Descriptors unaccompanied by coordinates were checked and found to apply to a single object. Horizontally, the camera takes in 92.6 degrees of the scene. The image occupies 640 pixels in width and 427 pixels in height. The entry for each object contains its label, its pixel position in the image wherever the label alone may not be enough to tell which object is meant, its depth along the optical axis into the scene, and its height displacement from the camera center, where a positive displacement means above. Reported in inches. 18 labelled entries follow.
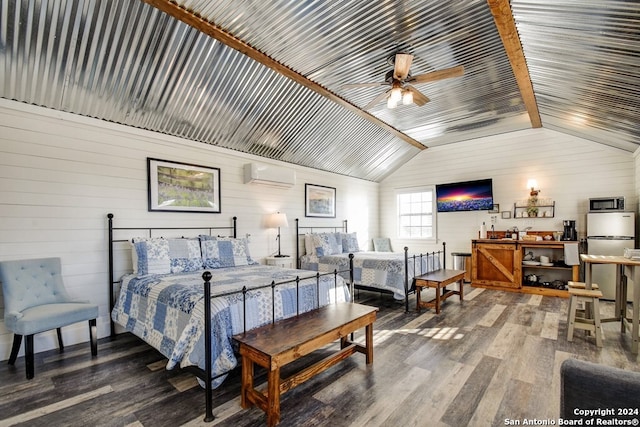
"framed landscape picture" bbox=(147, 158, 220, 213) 162.9 +17.6
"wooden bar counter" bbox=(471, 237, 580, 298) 222.8 -41.2
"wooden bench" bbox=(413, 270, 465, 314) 176.9 -41.9
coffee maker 217.8 -14.6
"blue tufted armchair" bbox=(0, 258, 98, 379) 106.3 -33.0
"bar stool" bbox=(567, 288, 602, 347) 128.6 -45.8
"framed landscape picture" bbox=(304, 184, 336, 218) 252.1 +12.2
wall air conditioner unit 202.5 +28.6
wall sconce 239.0 +19.9
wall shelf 233.6 +0.8
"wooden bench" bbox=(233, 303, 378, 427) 81.7 -37.7
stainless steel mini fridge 193.5 -19.0
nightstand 209.6 -31.0
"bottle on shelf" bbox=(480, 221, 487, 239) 261.5 -16.1
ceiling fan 123.3 +57.2
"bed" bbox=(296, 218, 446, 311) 188.5 -32.3
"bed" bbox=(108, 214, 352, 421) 93.8 -28.7
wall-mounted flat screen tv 259.3 +14.8
